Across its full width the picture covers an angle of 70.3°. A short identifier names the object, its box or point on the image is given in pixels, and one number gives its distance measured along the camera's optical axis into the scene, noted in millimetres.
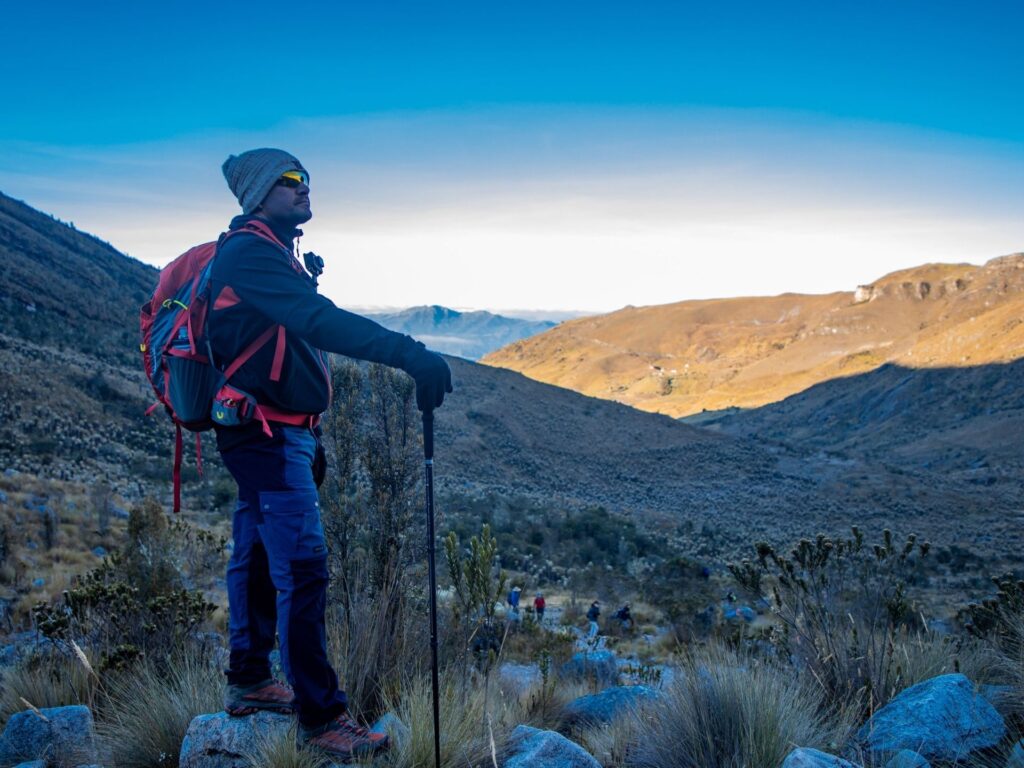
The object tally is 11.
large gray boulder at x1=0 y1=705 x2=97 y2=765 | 2984
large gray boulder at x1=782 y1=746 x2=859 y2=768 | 2383
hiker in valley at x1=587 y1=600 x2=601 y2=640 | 11110
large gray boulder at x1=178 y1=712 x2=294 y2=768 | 2729
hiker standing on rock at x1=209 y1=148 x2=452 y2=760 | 2469
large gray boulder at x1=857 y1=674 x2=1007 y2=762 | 2754
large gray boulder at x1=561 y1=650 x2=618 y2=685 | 5875
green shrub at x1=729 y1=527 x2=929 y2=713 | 3531
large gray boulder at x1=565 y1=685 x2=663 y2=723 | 3751
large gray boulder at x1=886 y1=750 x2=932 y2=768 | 2523
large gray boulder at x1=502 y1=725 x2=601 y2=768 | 2633
